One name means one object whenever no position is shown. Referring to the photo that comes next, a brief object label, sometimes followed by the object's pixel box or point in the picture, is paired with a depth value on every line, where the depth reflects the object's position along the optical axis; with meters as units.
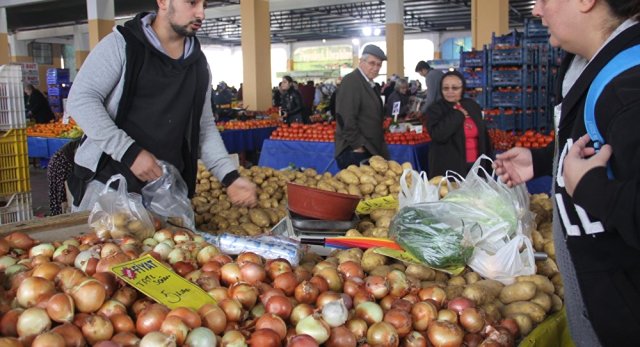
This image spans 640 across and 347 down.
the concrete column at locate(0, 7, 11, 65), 19.25
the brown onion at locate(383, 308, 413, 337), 1.54
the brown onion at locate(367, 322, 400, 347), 1.46
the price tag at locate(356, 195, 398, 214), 2.89
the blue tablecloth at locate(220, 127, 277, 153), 10.34
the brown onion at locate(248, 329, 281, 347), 1.32
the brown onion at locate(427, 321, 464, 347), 1.51
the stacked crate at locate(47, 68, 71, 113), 20.52
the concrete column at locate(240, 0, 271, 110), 14.48
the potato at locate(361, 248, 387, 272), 1.98
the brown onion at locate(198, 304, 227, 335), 1.40
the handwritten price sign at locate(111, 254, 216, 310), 1.48
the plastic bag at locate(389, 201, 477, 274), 2.01
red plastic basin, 2.47
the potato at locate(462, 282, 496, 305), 1.78
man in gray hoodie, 2.34
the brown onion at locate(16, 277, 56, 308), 1.44
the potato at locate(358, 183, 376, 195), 3.65
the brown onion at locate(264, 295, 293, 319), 1.50
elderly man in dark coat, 5.29
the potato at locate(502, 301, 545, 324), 1.81
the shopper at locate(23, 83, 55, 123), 13.09
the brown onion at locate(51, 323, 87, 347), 1.26
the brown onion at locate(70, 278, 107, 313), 1.42
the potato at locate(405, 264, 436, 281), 1.95
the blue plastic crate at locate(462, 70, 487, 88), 9.45
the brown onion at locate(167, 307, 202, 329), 1.35
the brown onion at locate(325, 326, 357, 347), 1.42
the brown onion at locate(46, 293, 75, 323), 1.35
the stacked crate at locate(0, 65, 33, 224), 4.39
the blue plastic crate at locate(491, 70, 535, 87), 9.27
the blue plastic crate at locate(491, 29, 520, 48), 9.48
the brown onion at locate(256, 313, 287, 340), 1.40
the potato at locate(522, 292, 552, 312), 1.89
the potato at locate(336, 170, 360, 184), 3.72
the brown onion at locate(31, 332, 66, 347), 1.20
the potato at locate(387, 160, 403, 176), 3.89
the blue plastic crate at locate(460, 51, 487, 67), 9.51
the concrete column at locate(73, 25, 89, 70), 26.41
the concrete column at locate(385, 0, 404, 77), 18.86
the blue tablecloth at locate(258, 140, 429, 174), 7.20
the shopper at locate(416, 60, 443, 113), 9.67
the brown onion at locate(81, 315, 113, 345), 1.32
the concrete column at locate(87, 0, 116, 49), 16.38
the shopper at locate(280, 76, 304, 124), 12.68
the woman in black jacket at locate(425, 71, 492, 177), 5.04
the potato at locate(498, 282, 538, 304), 1.90
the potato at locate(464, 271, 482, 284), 2.01
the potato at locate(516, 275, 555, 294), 2.00
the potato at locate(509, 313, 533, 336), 1.73
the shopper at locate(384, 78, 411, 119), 12.21
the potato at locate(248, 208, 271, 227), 3.24
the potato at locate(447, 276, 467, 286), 1.94
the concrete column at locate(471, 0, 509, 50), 12.70
